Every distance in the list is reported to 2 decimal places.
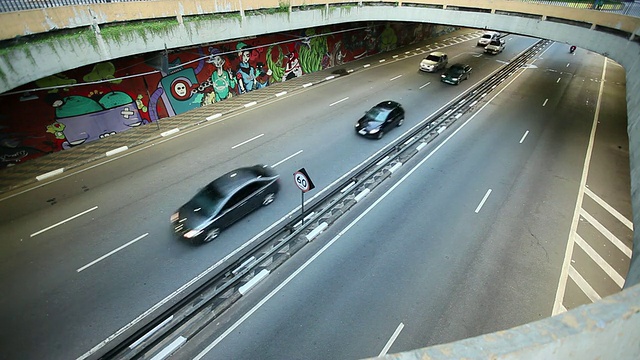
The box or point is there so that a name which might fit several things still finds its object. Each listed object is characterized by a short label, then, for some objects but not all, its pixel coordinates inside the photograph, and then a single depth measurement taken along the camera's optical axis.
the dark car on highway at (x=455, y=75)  23.69
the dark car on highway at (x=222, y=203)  9.76
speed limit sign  8.97
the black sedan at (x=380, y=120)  15.98
